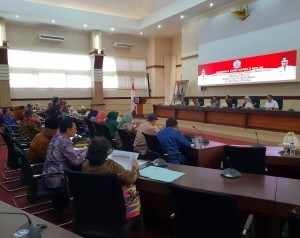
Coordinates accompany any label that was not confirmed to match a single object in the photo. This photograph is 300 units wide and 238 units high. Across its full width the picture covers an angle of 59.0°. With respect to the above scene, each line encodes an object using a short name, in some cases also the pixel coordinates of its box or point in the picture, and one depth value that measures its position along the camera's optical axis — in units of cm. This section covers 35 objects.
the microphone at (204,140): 341
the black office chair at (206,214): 134
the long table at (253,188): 155
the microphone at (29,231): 103
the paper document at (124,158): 206
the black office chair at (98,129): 476
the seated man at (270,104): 746
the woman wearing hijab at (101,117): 607
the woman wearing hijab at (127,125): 447
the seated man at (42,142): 293
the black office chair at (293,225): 108
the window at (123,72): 1307
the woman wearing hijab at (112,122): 501
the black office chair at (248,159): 263
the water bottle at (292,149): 287
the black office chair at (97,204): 165
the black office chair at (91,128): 542
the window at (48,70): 1085
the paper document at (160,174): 198
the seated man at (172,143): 328
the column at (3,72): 989
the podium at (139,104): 1297
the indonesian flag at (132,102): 1205
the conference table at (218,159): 289
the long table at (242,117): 621
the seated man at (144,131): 399
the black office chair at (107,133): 451
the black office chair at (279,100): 747
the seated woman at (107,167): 185
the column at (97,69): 1198
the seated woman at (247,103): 773
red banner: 766
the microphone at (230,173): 196
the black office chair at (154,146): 328
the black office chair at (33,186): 234
